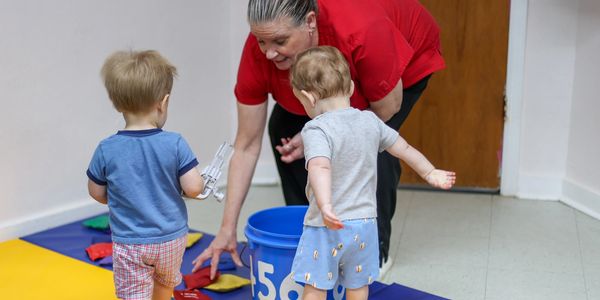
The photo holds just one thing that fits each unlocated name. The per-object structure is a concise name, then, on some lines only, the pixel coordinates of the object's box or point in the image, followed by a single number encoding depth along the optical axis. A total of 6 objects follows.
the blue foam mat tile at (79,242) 2.28
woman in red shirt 1.80
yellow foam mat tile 2.05
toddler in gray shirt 1.53
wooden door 3.12
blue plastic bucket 1.73
